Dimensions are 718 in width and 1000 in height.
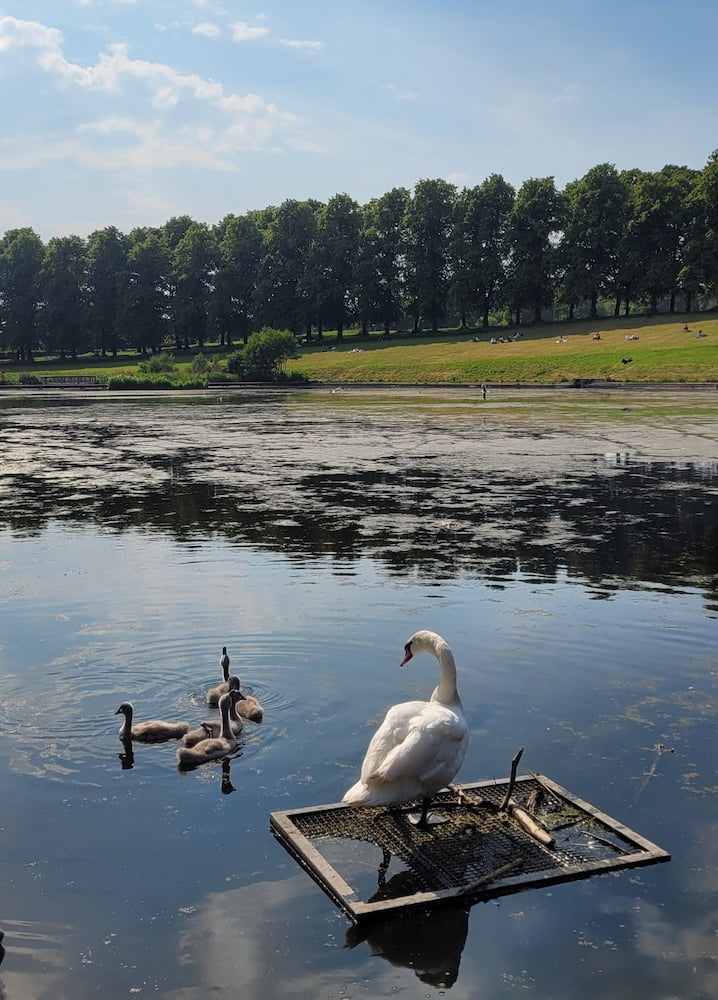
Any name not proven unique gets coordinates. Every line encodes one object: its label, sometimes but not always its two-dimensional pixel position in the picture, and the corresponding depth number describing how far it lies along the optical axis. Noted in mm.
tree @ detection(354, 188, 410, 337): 138875
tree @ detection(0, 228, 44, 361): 154000
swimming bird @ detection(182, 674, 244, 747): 9781
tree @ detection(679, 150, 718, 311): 112188
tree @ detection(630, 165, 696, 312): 118938
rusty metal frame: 6934
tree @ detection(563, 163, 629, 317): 122438
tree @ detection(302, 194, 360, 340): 140125
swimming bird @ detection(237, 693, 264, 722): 10398
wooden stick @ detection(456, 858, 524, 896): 6996
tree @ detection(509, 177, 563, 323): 128000
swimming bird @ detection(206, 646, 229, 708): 10758
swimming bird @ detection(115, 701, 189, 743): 9875
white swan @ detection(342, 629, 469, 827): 7723
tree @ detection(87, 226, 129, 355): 151375
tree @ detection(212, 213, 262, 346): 145250
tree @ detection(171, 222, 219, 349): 146375
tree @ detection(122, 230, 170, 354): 148875
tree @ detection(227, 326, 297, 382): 100938
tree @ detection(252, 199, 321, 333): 143500
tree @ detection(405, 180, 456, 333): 136500
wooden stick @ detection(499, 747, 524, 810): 7871
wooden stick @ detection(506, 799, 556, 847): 7715
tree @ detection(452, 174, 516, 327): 130875
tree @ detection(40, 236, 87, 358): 151625
